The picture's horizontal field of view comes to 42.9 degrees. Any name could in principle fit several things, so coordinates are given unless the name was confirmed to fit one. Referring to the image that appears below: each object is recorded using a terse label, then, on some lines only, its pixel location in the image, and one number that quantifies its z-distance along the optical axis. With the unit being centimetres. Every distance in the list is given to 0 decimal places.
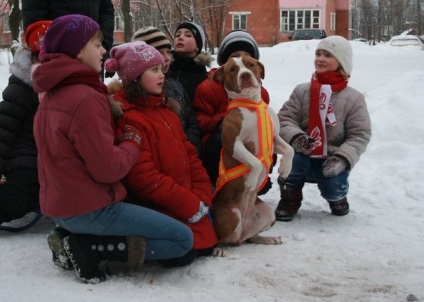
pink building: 4069
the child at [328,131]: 456
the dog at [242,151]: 380
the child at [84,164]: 300
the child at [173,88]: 421
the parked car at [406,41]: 3503
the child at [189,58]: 479
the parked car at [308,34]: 3284
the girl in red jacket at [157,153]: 341
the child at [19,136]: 399
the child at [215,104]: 445
